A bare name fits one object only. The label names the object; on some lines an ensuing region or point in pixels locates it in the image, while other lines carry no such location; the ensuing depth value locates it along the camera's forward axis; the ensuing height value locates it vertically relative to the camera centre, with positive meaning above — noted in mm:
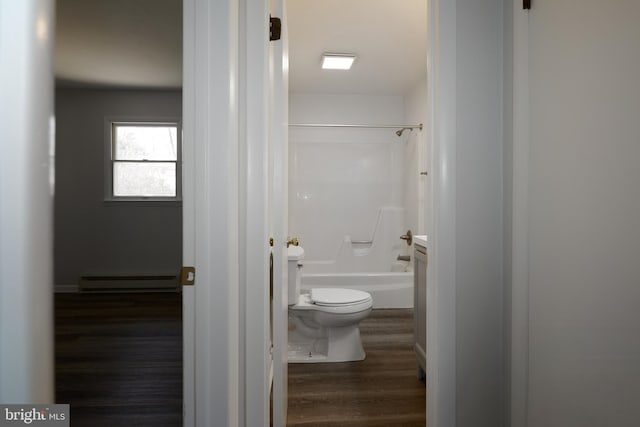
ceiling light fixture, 3670 +1402
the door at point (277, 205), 1617 +35
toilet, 2764 -735
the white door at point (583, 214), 976 -1
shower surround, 4844 +266
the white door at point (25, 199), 245 +9
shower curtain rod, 4293 +916
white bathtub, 4055 -695
